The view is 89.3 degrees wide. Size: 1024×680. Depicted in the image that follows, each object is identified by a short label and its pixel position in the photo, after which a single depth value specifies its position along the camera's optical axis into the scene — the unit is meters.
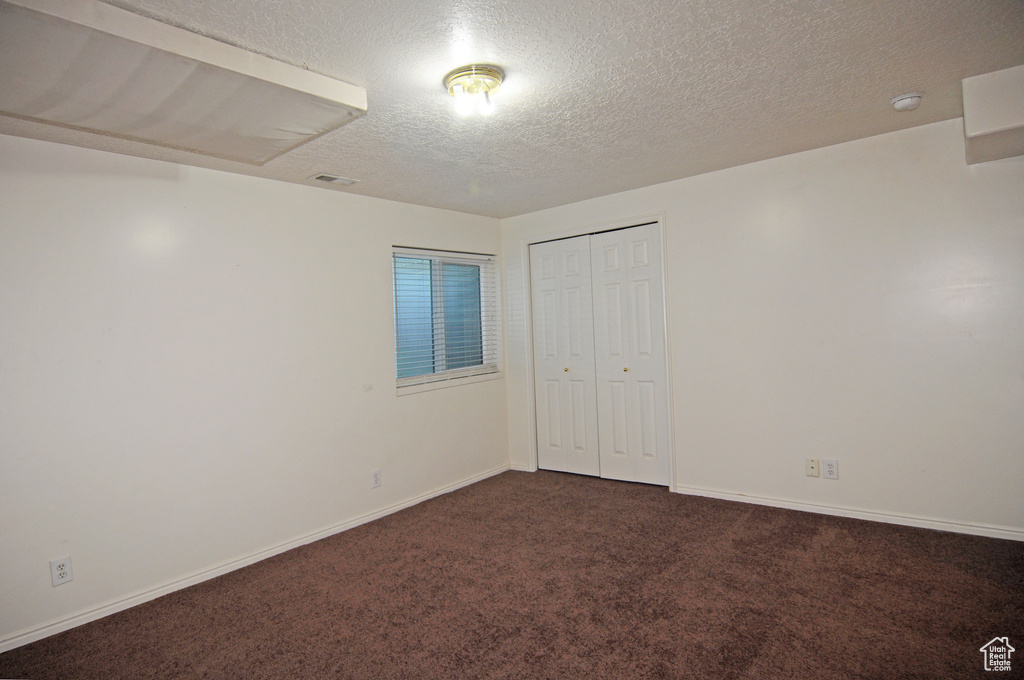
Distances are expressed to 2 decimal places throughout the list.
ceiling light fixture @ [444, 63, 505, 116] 2.09
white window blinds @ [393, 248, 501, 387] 4.14
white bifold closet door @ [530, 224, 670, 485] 4.11
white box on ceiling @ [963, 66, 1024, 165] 2.37
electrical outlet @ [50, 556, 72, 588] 2.45
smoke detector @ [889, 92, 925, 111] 2.55
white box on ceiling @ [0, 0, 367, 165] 1.57
